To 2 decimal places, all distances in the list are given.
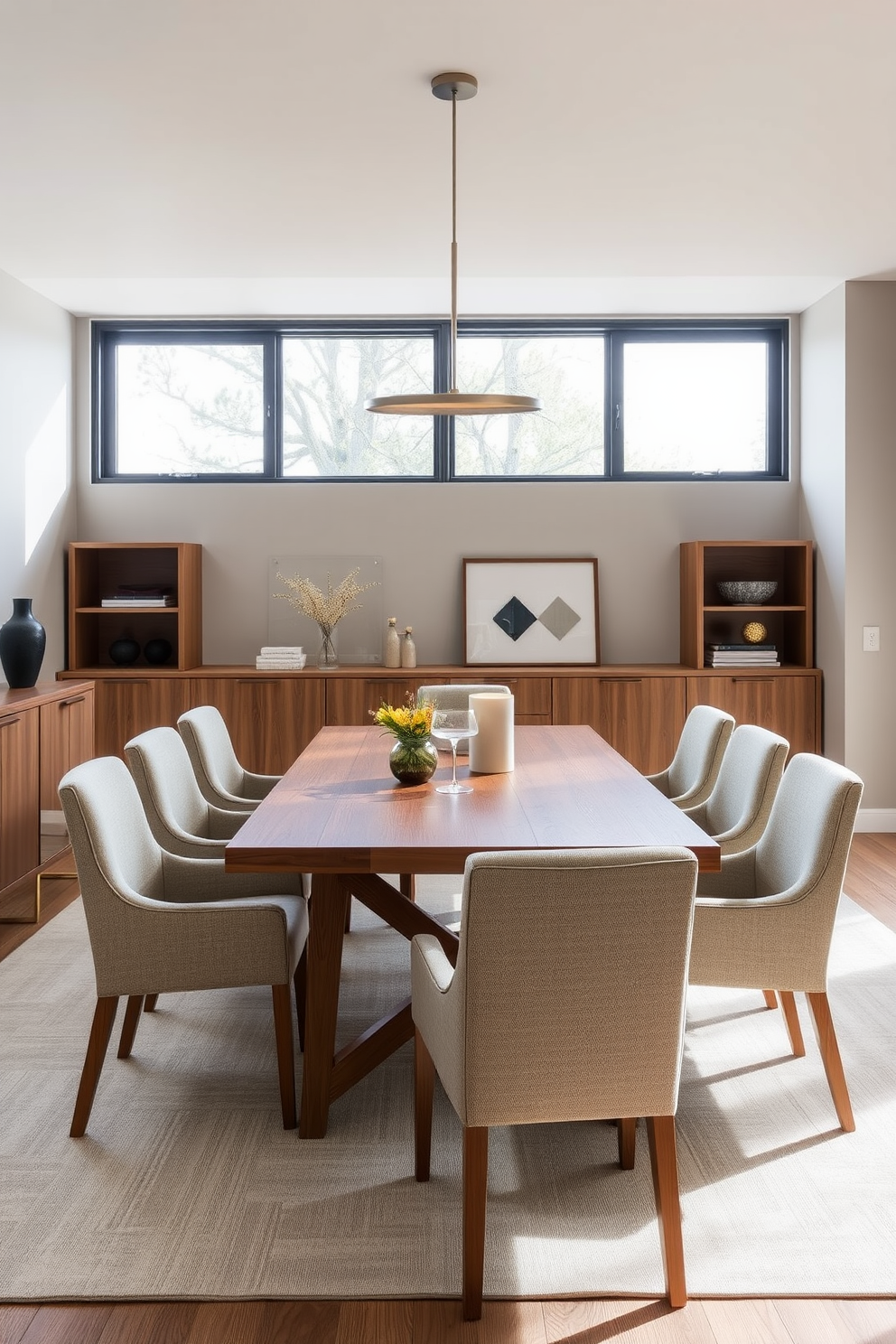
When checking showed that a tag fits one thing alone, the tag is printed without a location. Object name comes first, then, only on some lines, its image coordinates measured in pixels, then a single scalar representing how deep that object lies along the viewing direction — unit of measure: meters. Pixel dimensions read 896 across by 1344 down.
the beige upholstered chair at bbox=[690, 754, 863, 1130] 2.50
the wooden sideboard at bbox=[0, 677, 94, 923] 4.10
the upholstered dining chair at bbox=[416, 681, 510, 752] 4.46
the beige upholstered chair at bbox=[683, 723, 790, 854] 3.05
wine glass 2.93
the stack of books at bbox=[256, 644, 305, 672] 5.76
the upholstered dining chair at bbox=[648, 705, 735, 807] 3.58
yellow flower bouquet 3.05
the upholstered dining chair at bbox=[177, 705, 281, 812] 3.63
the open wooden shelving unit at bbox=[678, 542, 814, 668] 5.87
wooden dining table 2.30
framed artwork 6.06
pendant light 3.12
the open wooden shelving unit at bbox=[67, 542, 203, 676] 5.90
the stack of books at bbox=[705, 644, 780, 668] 5.77
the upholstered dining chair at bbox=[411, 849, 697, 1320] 1.80
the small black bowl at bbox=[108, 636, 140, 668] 5.84
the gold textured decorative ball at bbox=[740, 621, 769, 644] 5.86
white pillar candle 3.22
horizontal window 6.14
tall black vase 4.63
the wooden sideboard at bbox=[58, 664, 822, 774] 5.60
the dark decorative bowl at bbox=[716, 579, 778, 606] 5.85
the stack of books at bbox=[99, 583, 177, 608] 5.78
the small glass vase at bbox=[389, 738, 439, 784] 3.06
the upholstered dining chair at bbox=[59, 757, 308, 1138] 2.48
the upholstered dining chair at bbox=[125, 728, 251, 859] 3.06
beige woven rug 2.05
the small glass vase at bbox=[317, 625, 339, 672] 5.93
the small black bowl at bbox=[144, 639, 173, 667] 5.87
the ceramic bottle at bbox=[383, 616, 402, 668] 5.83
